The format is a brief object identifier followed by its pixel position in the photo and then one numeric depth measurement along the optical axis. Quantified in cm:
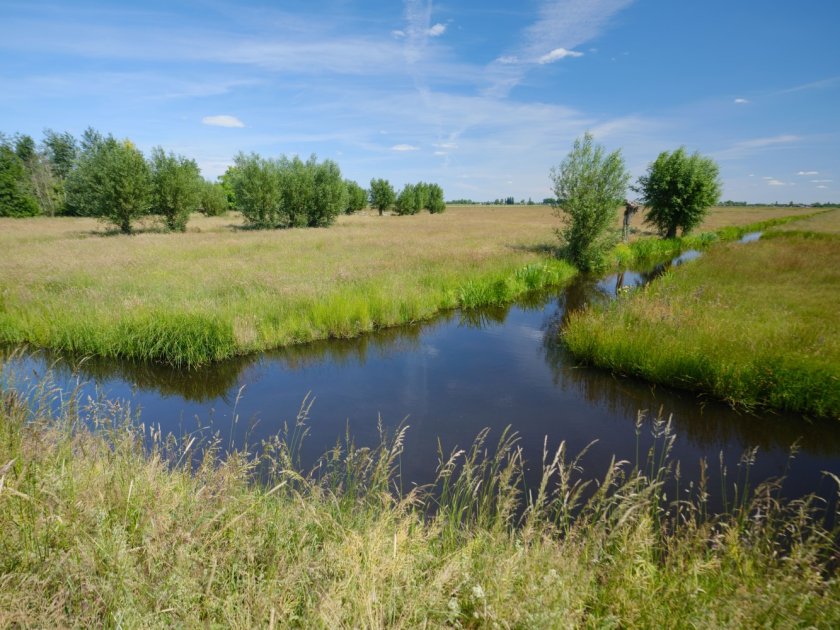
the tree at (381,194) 8125
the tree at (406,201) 8181
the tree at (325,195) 4464
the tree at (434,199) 9900
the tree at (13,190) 5128
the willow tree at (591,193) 2197
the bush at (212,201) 5748
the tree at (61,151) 7494
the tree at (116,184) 3123
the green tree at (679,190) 3238
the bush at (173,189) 3450
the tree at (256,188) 3956
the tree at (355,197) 7599
